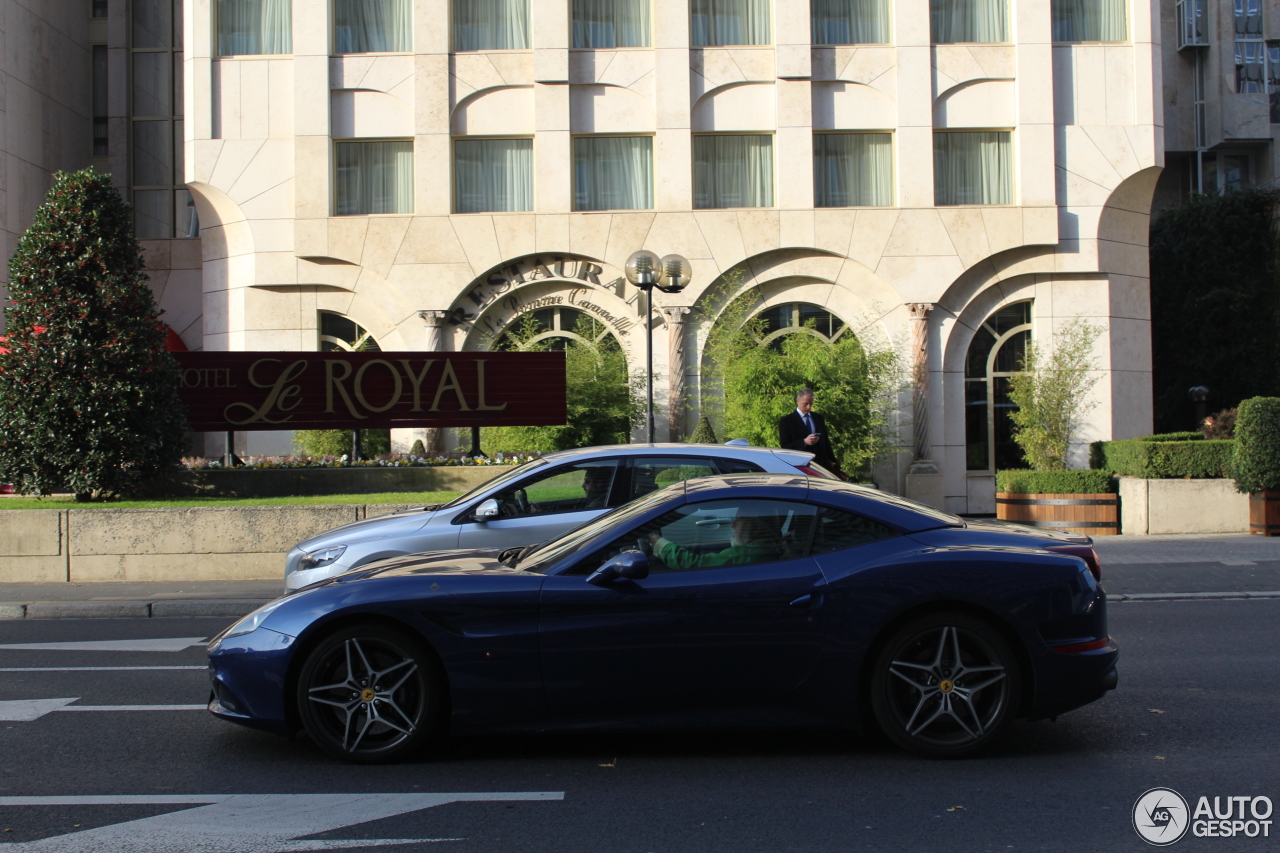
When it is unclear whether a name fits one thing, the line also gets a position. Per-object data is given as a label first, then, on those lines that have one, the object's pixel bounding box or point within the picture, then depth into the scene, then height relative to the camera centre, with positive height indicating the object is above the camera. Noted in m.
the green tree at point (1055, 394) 21.23 +1.00
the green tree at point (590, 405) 19.90 +0.87
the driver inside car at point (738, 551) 5.02 -0.51
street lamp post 14.70 +2.66
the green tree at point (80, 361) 12.72 +1.16
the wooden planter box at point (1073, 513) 15.65 -1.07
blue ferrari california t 4.85 -0.94
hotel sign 15.58 +0.93
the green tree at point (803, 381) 18.67 +1.23
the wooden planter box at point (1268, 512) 14.48 -1.01
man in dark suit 12.23 +0.15
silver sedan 7.93 -0.41
